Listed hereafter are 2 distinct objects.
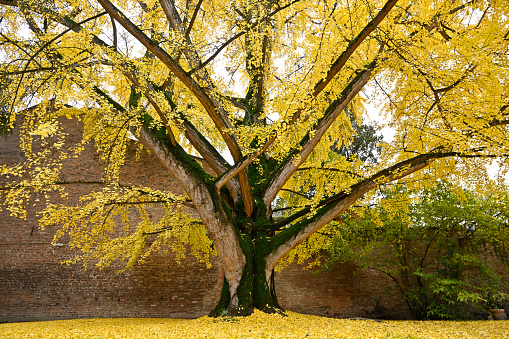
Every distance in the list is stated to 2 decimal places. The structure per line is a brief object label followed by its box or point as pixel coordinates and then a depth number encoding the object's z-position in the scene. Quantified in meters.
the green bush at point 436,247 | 8.22
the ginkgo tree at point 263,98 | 4.64
